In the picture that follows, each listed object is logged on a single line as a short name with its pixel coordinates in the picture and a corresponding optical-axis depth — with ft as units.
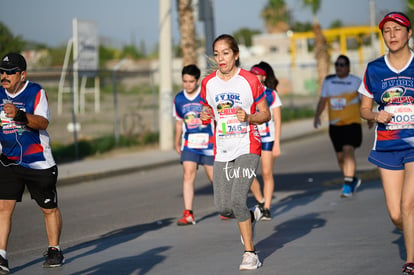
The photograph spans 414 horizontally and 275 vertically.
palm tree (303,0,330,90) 115.32
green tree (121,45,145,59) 426.06
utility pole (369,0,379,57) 205.99
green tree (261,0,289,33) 325.42
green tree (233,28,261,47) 373.65
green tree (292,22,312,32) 348.53
